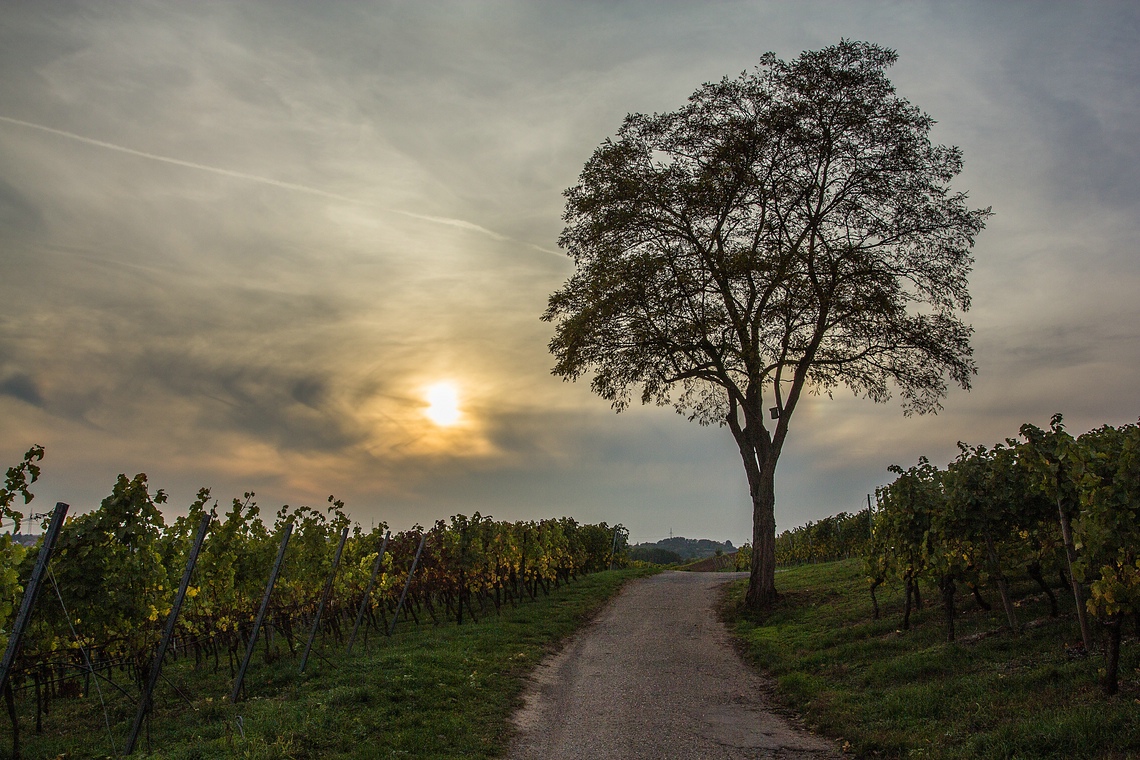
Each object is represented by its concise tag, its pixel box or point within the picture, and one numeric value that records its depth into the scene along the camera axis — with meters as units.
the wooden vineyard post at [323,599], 12.64
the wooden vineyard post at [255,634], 10.71
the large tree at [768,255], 19.94
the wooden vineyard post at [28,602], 6.33
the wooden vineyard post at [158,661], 8.35
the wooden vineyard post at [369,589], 14.78
